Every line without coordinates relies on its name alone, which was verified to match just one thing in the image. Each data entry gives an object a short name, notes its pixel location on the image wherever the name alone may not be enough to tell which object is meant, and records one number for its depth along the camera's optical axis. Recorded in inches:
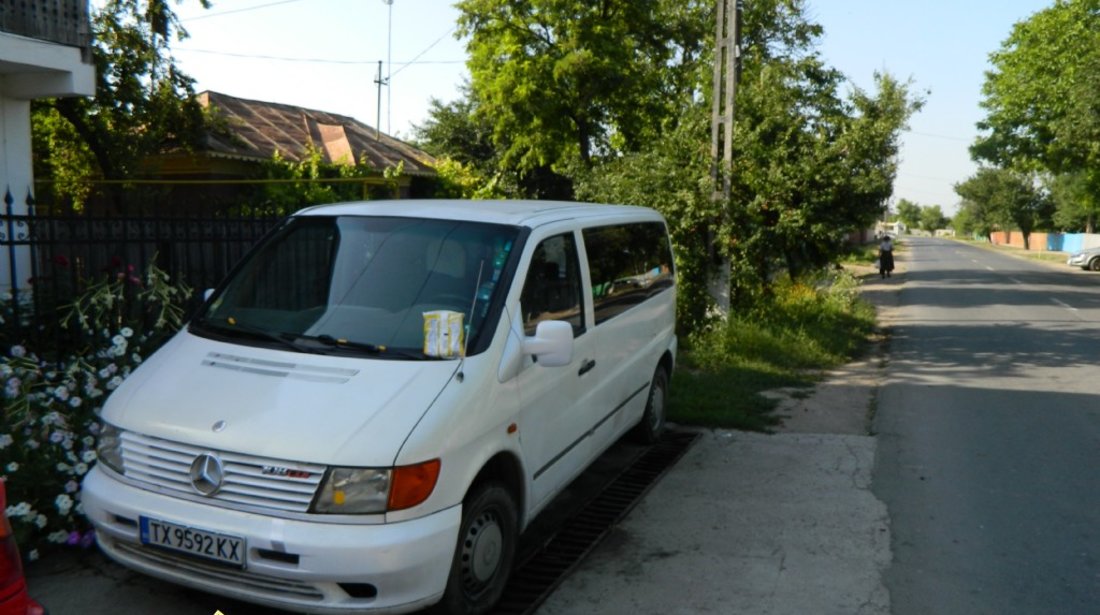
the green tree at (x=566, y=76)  1101.1
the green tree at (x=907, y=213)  7406.5
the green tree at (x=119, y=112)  563.8
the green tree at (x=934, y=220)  7765.8
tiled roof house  706.2
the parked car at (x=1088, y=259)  1464.1
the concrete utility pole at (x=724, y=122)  485.4
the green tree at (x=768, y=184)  494.0
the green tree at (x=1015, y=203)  3240.7
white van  140.5
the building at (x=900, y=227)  5999.0
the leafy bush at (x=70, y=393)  186.4
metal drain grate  179.3
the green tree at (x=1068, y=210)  2554.1
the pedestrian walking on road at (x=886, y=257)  1192.8
